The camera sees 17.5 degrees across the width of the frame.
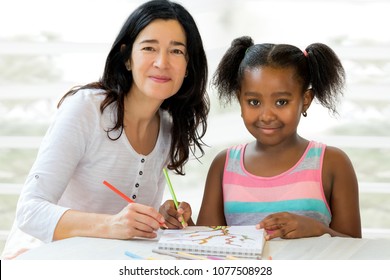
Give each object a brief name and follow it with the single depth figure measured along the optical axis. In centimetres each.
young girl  244
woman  241
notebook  212
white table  213
